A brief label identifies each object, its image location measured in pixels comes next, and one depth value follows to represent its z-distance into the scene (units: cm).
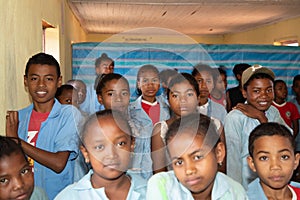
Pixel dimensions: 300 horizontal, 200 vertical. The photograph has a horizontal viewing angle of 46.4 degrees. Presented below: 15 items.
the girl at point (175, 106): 171
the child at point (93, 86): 223
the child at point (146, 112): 178
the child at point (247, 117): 198
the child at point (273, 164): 145
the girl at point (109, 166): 133
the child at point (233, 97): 344
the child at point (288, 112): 350
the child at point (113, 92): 212
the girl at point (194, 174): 132
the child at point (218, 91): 300
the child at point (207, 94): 238
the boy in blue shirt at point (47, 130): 163
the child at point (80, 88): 285
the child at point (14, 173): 127
